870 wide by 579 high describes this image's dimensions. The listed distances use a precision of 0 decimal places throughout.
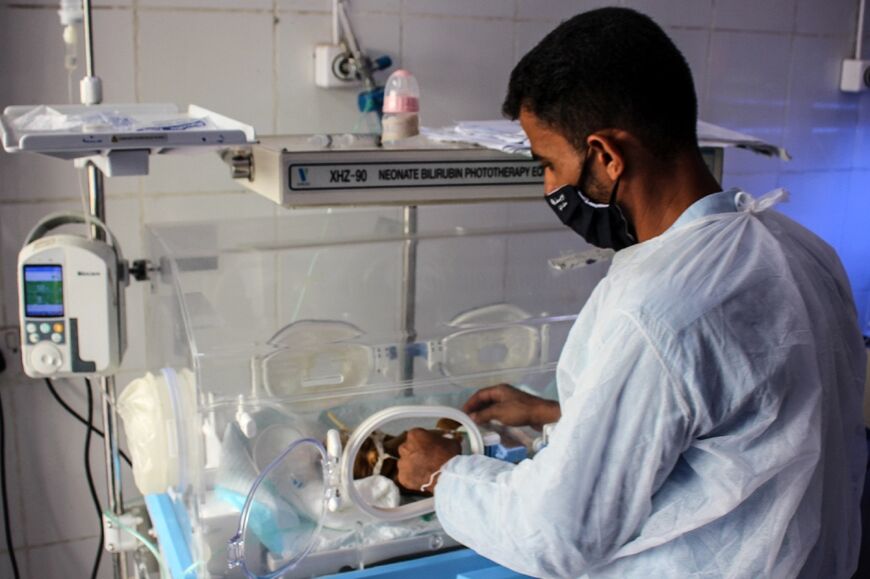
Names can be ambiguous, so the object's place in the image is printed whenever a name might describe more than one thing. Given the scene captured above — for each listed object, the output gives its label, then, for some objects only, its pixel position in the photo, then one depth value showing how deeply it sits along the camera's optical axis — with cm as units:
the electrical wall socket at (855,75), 265
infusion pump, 145
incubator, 137
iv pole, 149
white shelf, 120
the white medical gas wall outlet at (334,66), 199
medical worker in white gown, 97
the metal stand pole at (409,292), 161
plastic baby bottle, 158
